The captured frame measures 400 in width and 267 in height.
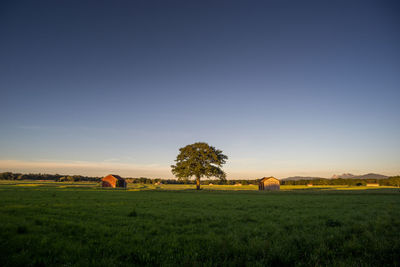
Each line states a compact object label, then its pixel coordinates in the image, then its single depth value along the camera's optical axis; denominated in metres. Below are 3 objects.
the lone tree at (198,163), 54.62
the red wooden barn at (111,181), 79.31
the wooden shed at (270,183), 71.75
